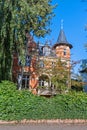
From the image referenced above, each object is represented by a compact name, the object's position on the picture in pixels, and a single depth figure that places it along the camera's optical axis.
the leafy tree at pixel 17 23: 9.27
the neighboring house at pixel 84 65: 12.63
